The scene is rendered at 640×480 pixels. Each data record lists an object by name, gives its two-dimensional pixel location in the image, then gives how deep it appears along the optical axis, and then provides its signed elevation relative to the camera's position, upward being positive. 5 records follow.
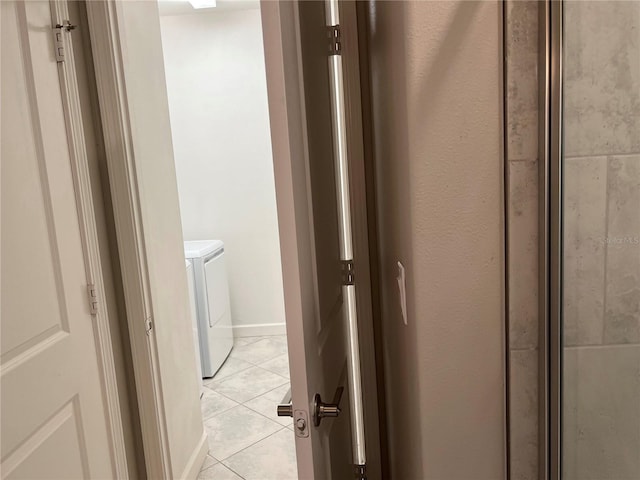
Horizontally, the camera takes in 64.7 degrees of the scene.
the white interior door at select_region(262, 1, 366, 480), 0.87 -0.17
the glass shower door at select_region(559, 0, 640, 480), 0.75 -0.15
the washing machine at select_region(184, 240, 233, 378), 3.58 -1.00
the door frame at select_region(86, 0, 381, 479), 1.54 -0.24
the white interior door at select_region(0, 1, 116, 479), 1.35 -0.30
